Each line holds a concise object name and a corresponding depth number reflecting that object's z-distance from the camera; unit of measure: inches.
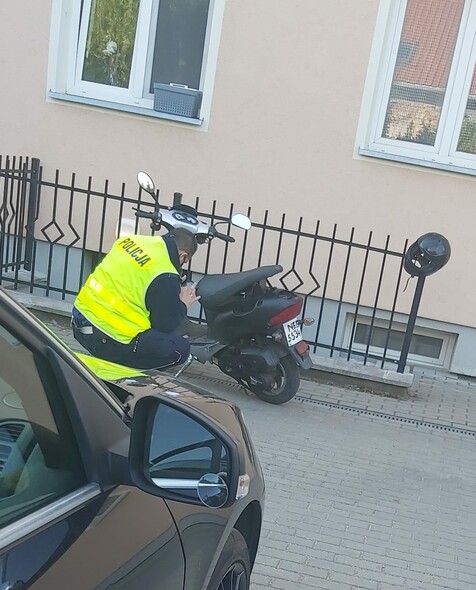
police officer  193.9
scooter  223.1
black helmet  243.3
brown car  63.2
